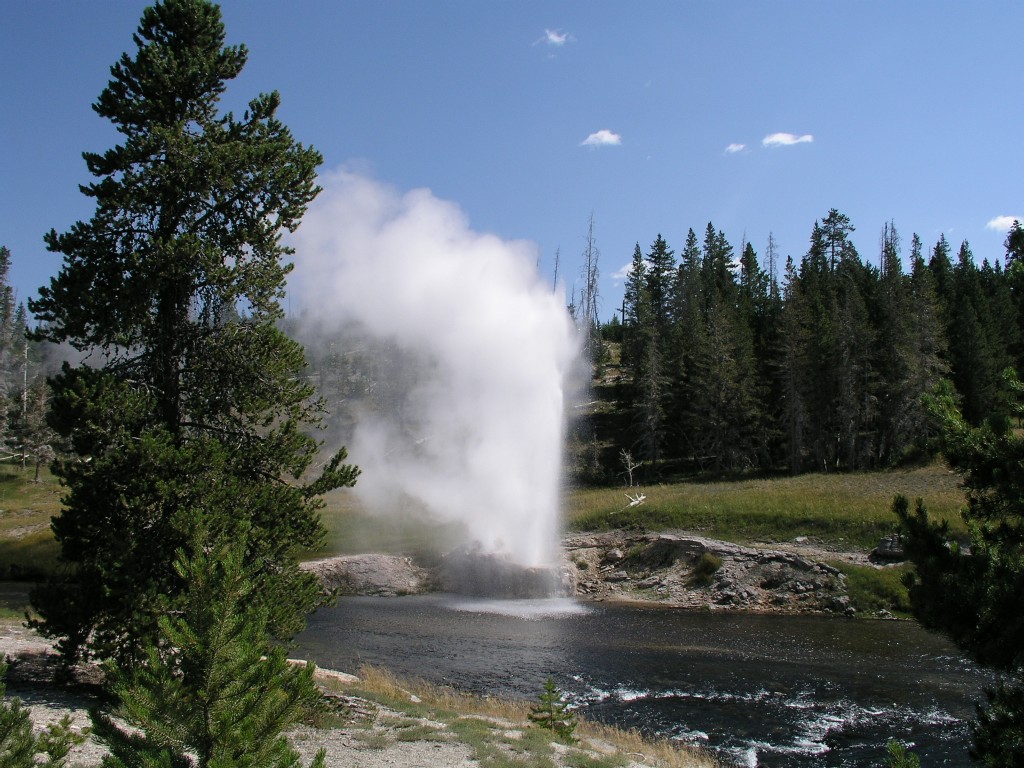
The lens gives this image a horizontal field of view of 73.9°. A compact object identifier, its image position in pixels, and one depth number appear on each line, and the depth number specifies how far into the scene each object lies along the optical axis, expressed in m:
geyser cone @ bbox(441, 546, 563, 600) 36.97
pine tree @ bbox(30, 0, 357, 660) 13.16
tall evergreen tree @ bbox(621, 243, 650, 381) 83.62
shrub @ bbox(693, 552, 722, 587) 35.16
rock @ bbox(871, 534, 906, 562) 34.76
